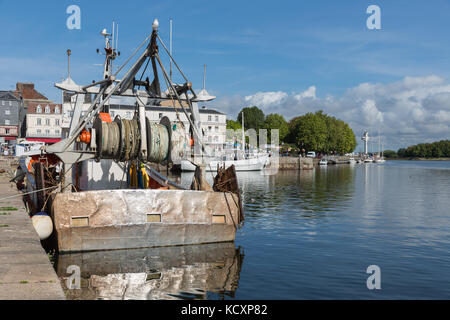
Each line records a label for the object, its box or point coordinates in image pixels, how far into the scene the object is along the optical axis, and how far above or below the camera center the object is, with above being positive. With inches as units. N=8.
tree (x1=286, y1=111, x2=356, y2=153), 5290.4 +302.5
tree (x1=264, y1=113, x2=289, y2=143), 5211.6 +395.2
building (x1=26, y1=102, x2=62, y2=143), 4062.5 +338.0
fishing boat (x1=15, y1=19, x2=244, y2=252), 491.8 -47.1
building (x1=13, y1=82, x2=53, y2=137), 4267.2 +623.1
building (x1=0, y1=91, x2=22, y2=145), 4082.2 +398.3
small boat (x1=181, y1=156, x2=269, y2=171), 2979.8 -57.4
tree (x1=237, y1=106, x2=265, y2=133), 5708.7 +529.8
